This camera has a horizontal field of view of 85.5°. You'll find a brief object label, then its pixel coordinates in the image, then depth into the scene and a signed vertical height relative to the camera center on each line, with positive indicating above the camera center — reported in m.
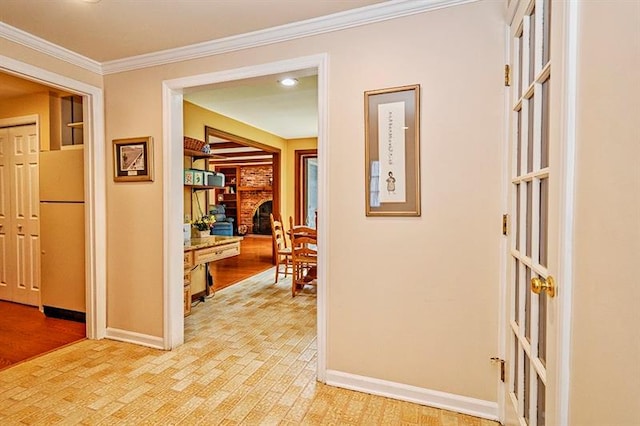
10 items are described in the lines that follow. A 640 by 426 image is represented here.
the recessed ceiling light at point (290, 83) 3.54 +1.28
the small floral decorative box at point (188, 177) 3.87 +0.32
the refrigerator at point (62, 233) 3.44 -0.29
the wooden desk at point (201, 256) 3.47 -0.54
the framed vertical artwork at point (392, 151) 2.04 +0.33
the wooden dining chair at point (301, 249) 4.27 -0.55
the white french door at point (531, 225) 1.07 -0.08
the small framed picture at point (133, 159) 2.80 +0.38
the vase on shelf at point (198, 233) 4.14 -0.34
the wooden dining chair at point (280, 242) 4.93 -0.57
